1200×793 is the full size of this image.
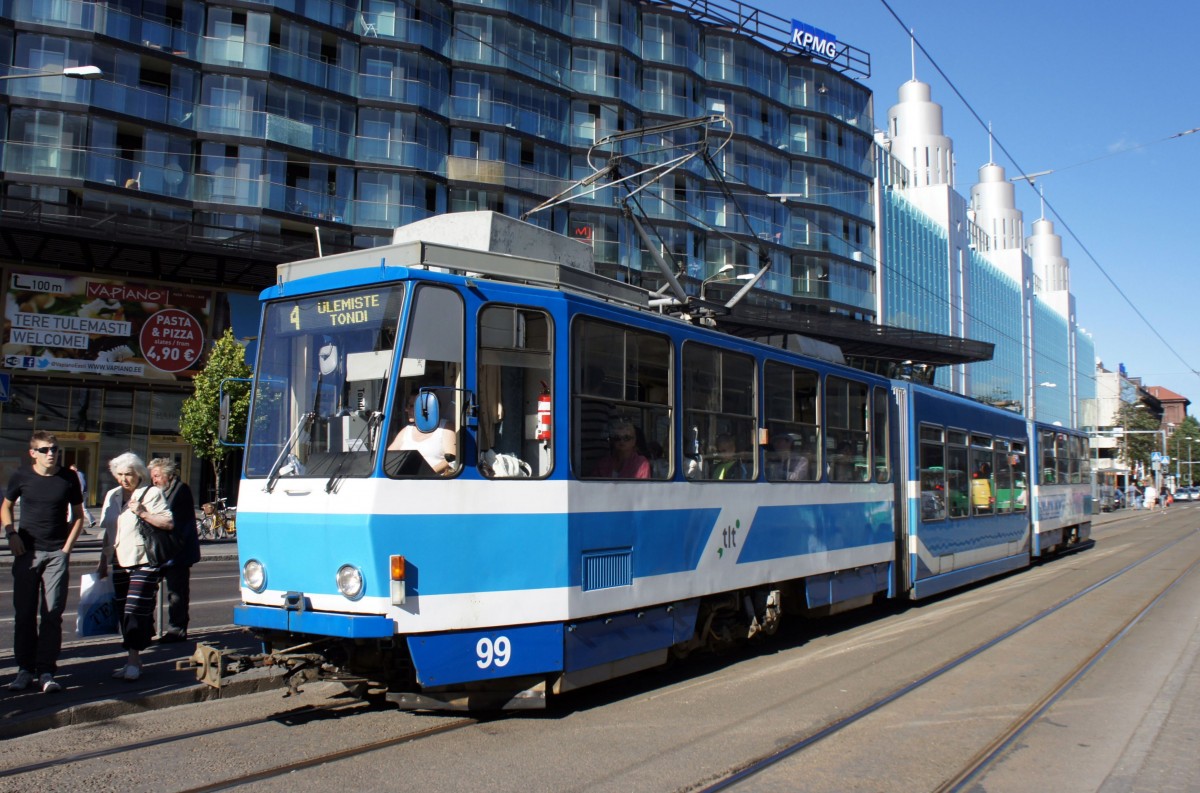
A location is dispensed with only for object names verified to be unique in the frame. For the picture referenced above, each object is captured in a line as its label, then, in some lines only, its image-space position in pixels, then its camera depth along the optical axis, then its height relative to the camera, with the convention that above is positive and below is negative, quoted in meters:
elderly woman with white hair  7.42 -0.59
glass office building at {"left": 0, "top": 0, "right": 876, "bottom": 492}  30.98 +12.54
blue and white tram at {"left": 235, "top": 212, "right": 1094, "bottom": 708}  6.07 +0.02
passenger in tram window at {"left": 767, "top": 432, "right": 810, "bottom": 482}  9.24 +0.17
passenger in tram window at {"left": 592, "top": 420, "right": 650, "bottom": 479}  7.03 +0.15
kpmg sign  54.81 +24.62
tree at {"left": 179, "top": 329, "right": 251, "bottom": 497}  29.12 +2.22
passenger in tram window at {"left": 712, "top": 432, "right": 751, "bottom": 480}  8.40 +0.15
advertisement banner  30.53 +4.79
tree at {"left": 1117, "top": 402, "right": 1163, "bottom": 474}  75.06 +3.59
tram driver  6.12 +0.21
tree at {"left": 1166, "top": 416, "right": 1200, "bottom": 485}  104.31 +4.04
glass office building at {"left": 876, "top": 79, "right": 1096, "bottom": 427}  62.91 +15.72
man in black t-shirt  6.84 -0.57
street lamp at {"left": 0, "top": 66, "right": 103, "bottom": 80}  15.06 +6.24
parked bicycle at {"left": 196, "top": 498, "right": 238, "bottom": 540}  27.19 -1.25
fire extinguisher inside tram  6.62 +0.41
